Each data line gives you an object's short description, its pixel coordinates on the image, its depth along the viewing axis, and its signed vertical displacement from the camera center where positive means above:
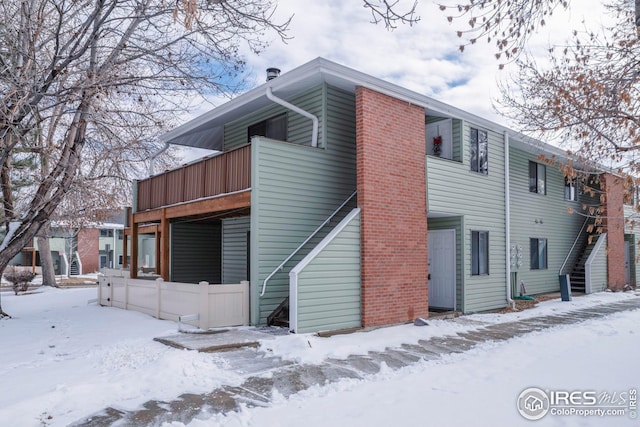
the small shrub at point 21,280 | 21.78 -1.69
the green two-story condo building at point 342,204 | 10.30 +0.98
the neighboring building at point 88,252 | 40.94 -0.80
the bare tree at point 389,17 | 6.08 +2.90
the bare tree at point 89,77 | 7.66 +3.01
